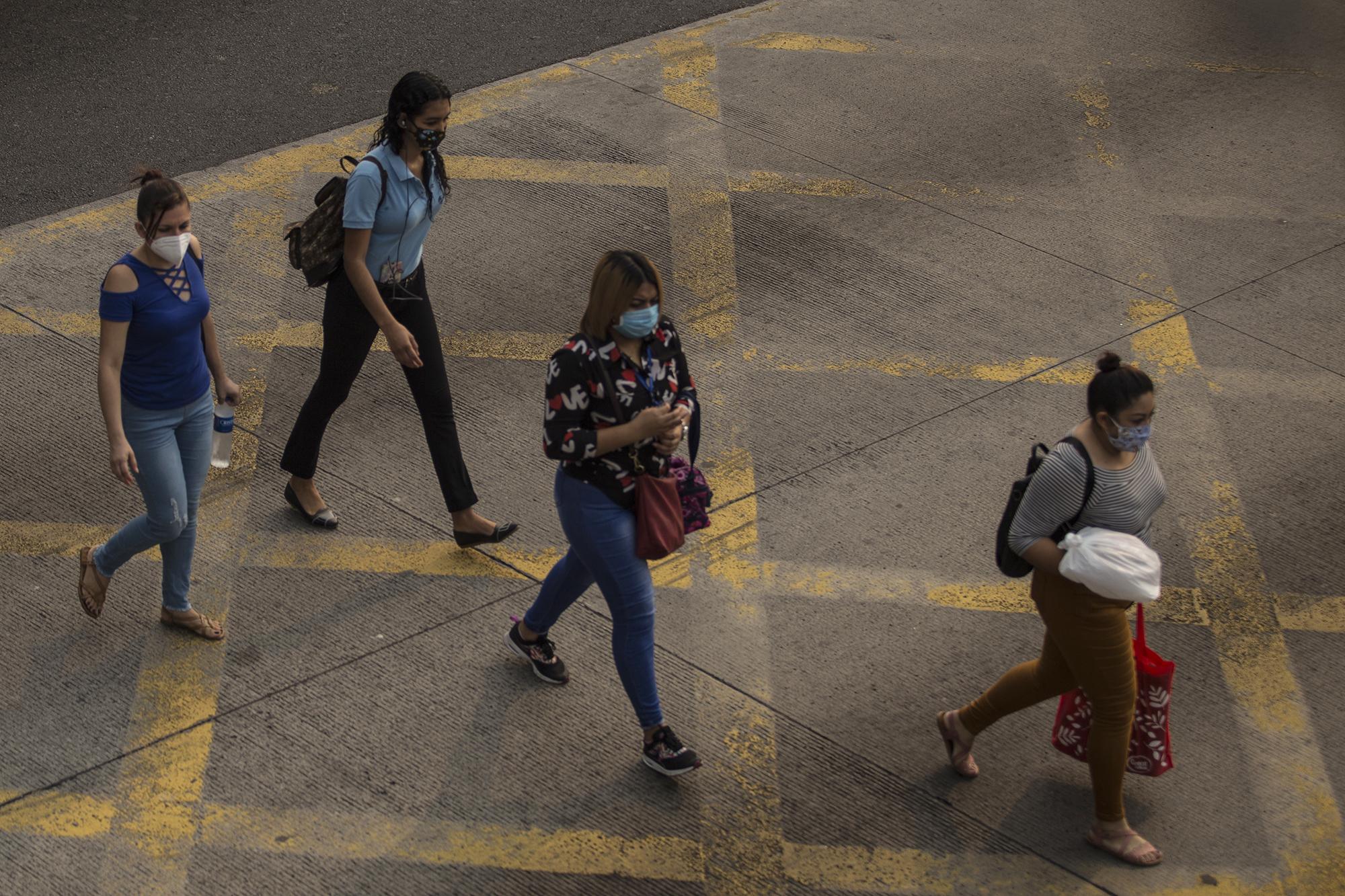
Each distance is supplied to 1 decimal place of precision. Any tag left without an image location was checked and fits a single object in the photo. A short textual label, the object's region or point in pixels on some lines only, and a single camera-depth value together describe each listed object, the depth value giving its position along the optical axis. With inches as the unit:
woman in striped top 356.8
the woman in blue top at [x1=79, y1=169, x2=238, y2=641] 386.0
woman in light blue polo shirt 434.6
